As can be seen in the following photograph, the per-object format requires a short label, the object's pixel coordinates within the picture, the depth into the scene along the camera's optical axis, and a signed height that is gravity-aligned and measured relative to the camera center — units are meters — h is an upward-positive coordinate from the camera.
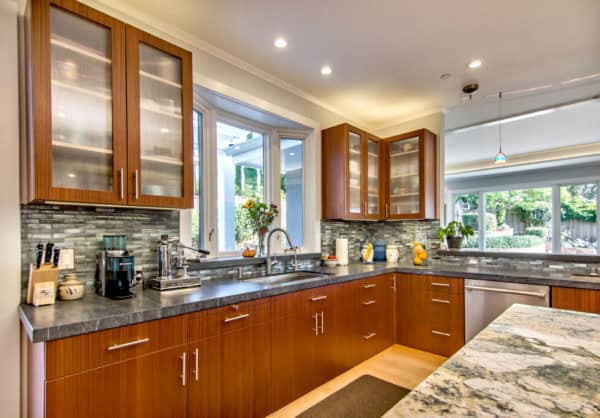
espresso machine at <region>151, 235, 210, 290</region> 1.94 -0.36
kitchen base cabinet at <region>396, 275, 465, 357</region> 2.87 -0.99
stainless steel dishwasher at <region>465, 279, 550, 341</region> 2.47 -0.74
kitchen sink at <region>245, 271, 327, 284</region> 2.66 -0.59
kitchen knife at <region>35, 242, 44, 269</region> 1.58 -0.22
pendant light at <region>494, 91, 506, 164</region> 3.22 +1.06
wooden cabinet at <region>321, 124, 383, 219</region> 3.26 +0.37
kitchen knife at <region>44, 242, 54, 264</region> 1.60 -0.21
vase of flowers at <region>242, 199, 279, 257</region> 2.88 -0.10
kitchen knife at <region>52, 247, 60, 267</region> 1.63 -0.23
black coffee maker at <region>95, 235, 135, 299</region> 1.70 -0.33
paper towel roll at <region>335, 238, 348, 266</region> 3.32 -0.45
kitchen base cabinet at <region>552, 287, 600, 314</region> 2.24 -0.67
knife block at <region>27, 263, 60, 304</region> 1.53 -0.31
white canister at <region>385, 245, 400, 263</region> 3.68 -0.53
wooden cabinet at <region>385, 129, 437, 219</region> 3.48 +0.37
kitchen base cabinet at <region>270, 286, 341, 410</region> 2.05 -0.94
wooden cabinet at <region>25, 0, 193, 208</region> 1.49 +0.52
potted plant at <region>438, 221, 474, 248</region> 3.48 -0.28
